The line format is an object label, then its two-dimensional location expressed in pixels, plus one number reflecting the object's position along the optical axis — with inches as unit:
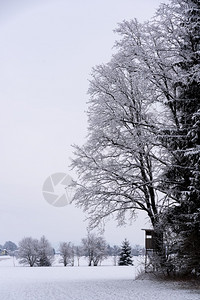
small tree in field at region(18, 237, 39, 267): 3628.4
